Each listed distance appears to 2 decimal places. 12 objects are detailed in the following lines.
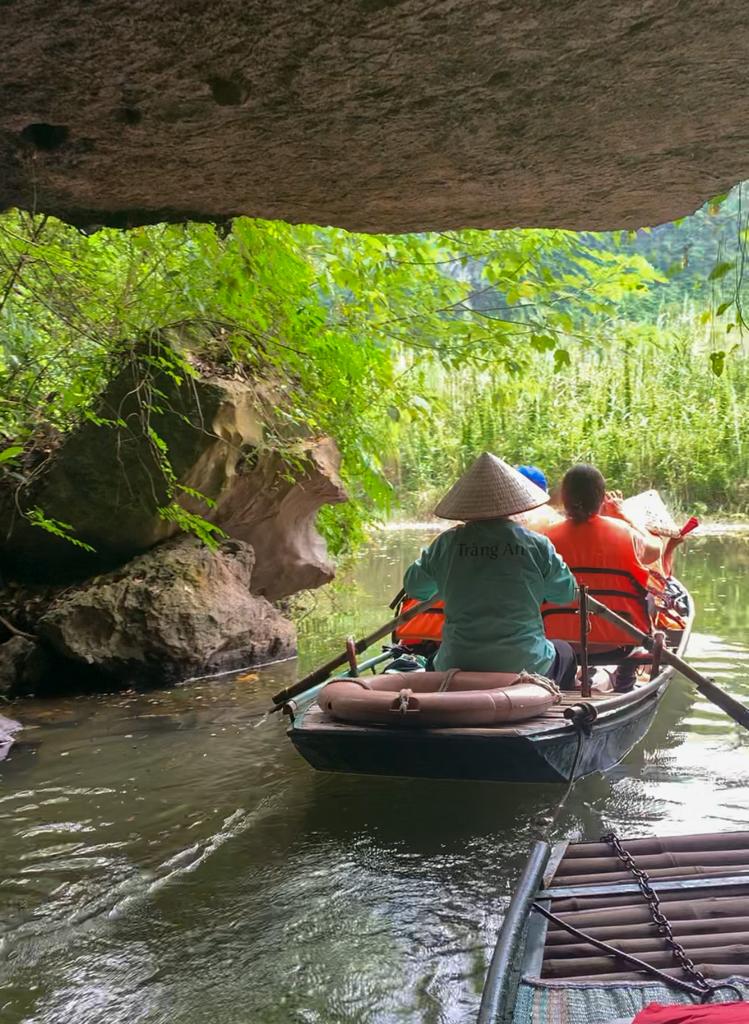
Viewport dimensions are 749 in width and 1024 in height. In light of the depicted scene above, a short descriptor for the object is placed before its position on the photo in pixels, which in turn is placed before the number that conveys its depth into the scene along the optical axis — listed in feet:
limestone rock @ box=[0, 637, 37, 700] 22.65
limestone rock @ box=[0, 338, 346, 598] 23.84
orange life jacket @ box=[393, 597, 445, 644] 19.53
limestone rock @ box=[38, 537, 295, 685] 23.00
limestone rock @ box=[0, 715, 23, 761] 17.95
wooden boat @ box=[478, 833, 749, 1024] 7.62
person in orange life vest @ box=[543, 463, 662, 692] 18.71
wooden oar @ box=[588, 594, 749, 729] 15.02
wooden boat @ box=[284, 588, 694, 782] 13.53
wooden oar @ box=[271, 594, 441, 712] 16.76
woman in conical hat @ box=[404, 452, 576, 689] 14.92
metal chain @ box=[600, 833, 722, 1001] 7.81
